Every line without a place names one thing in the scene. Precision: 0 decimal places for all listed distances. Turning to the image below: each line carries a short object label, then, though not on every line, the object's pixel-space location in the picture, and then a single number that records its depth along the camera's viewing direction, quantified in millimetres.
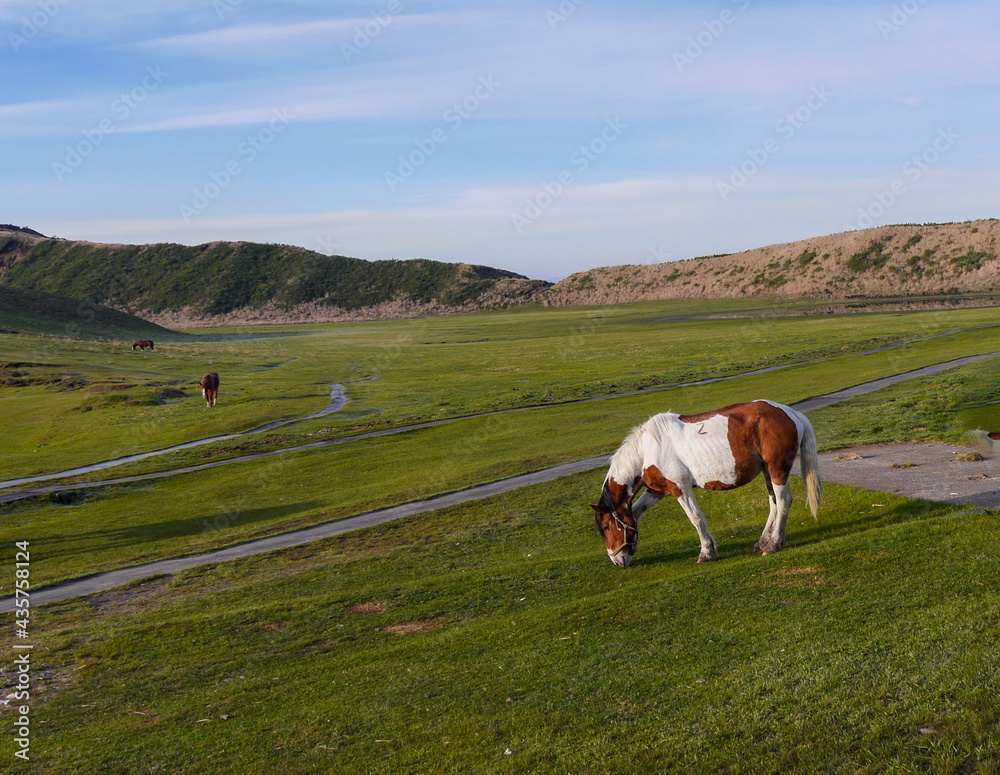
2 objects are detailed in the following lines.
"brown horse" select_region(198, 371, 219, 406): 71125
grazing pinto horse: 18016
